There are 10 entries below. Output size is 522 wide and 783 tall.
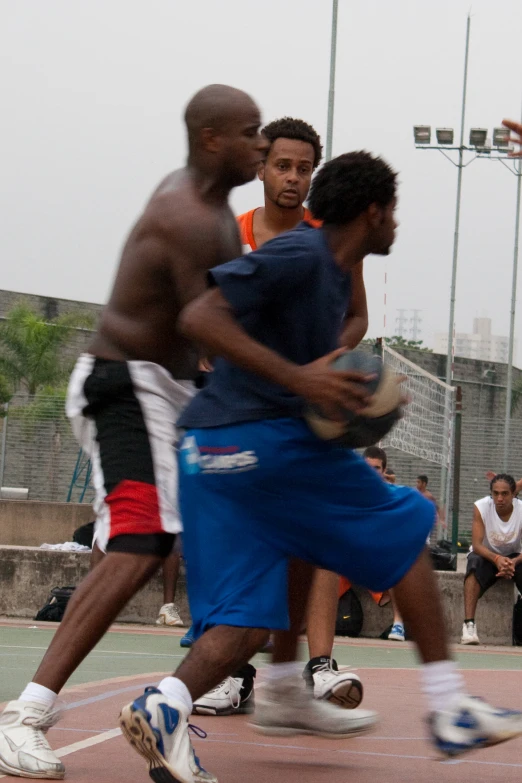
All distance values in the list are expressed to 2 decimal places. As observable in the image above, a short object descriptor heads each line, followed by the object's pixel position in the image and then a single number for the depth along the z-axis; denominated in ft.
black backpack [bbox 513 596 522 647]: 36.42
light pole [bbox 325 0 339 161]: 66.39
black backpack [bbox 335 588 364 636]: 35.17
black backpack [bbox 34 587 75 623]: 35.83
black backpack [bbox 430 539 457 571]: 41.14
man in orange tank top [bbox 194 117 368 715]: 15.47
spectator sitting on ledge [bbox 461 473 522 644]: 35.70
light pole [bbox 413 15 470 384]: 119.14
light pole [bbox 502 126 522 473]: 134.39
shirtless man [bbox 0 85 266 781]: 12.34
